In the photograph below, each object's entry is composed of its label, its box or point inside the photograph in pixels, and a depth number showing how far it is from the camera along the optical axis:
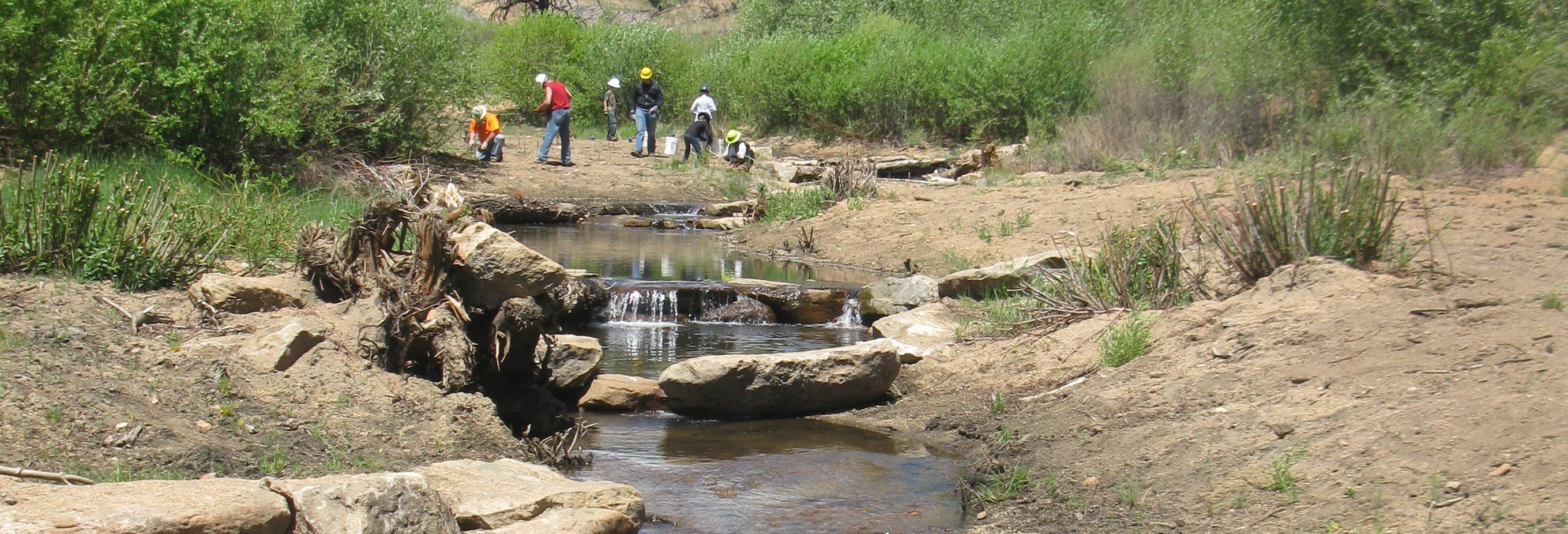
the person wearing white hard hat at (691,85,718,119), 23.36
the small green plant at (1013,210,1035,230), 13.70
